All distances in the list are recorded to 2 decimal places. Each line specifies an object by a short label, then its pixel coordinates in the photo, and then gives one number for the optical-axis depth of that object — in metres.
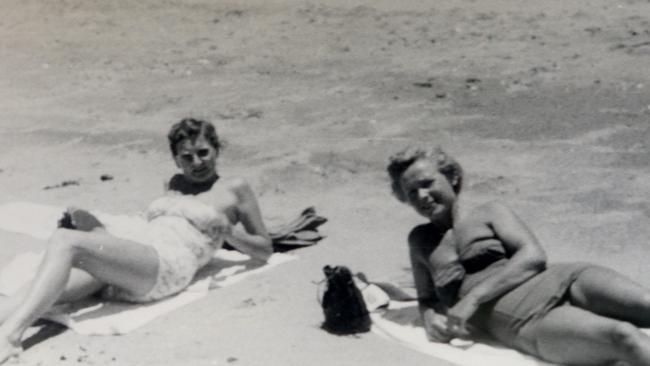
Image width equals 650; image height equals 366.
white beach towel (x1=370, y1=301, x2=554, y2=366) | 4.38
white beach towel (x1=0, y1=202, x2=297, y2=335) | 5.23
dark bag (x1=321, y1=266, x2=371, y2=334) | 4.90
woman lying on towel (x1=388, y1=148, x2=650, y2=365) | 4.08
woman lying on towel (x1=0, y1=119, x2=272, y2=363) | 4.94
